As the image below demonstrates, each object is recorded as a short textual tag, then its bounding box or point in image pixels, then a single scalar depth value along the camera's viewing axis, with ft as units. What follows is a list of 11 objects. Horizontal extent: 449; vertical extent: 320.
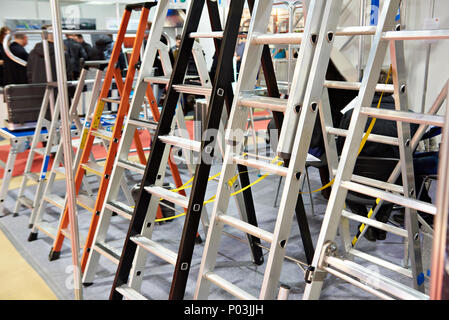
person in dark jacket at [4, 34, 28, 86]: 21.86
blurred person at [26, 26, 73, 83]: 16.19
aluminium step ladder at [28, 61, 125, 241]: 10.38
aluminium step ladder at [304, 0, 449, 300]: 4.42
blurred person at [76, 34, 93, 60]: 24.41
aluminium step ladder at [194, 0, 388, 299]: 5.23
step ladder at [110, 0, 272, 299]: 6.31
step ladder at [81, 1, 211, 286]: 7.96
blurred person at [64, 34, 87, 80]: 23.51
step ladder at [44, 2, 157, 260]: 8.76
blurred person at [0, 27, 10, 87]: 24.27
